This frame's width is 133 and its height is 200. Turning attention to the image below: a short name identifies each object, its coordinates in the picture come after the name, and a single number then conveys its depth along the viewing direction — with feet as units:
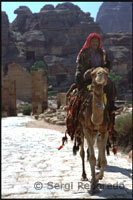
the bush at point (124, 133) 33.09
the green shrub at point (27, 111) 107.76
